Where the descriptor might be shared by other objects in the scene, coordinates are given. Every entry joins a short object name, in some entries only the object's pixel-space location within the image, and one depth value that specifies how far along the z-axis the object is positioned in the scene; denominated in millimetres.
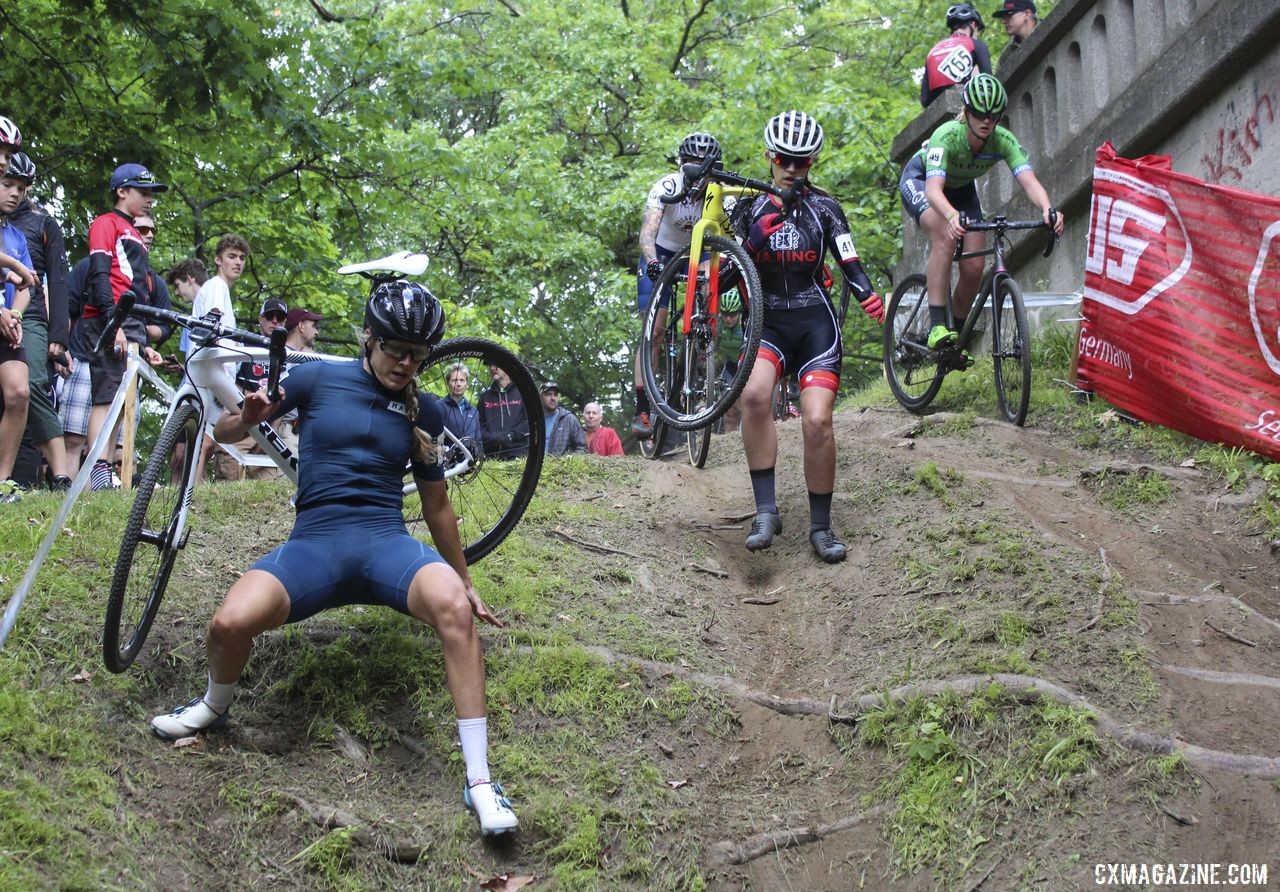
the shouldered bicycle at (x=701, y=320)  6574
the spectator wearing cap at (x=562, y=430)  10758
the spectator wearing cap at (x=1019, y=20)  10836
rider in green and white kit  7945
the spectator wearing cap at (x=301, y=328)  7621
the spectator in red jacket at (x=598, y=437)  11938
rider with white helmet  6621
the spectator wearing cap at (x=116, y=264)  7574
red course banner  6824
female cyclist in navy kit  4359
